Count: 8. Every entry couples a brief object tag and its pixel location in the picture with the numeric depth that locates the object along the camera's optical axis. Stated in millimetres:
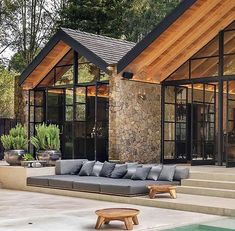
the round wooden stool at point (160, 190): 9727
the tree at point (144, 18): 28469
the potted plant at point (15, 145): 13281
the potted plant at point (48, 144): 13039
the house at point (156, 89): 13383
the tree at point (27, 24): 26719
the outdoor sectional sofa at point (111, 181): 10203
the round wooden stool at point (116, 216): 7285
